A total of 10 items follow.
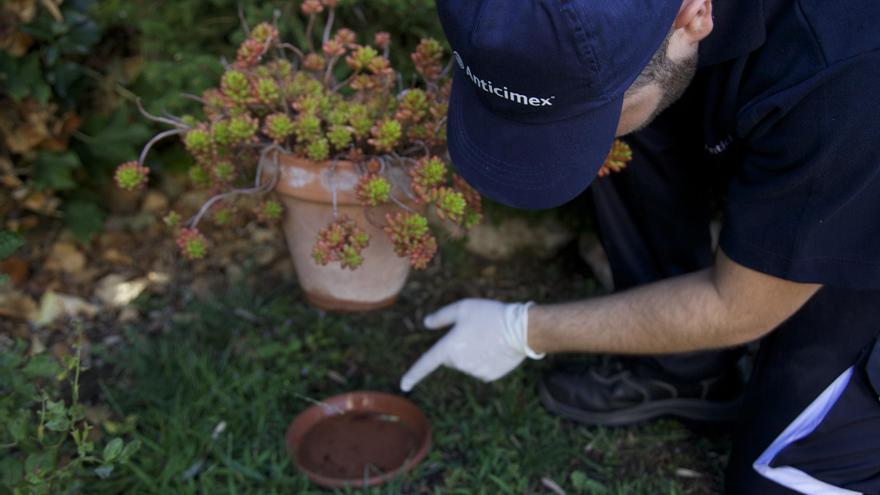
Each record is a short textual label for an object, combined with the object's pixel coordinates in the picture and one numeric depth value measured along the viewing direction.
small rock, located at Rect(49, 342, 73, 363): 2.41
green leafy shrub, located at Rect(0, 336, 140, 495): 1.50
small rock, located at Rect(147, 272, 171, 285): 2.68
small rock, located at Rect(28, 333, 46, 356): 2.40
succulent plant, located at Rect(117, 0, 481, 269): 1.61
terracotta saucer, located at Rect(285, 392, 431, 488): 1.99
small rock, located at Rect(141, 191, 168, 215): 2.89
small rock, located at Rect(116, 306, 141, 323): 2.55
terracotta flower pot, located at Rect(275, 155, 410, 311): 1.69
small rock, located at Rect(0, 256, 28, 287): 2.62
